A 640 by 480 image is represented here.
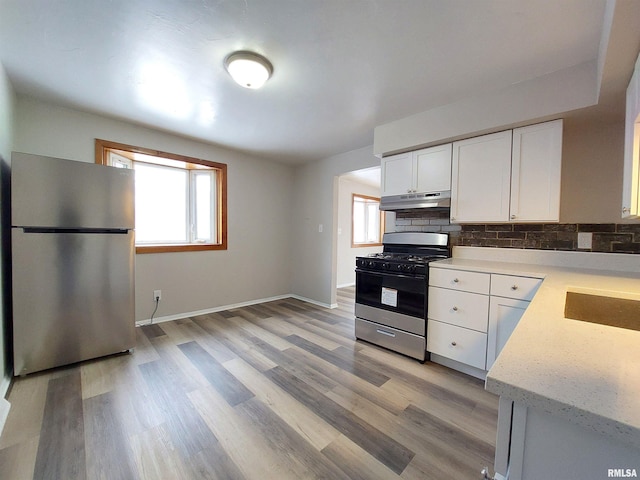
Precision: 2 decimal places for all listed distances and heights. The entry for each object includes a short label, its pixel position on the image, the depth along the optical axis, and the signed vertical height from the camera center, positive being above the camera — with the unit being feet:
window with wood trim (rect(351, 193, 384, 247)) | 18.90 +1.03
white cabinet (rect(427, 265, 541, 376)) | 6.09 -1.95
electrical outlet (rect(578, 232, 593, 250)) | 6.59 -0.04
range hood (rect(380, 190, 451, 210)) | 8.08 +1.17
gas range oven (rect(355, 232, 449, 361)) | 7.59 -1.86
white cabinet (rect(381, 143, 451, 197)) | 8.12 +2.18
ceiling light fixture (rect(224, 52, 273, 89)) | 5.57 +3.71
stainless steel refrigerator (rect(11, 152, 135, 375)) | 6.31 -0.84
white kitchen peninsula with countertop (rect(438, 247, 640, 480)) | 1.39 -0.93
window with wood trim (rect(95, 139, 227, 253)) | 9.99 +1.50
